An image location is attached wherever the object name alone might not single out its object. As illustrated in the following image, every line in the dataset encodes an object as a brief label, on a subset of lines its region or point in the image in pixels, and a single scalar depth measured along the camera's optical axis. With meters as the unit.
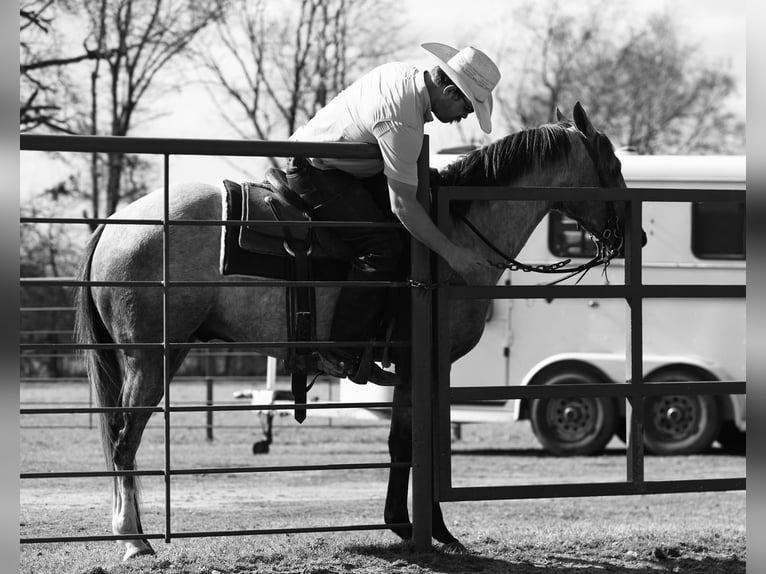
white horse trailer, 20.77
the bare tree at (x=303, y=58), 41.19
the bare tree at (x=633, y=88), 49.53
